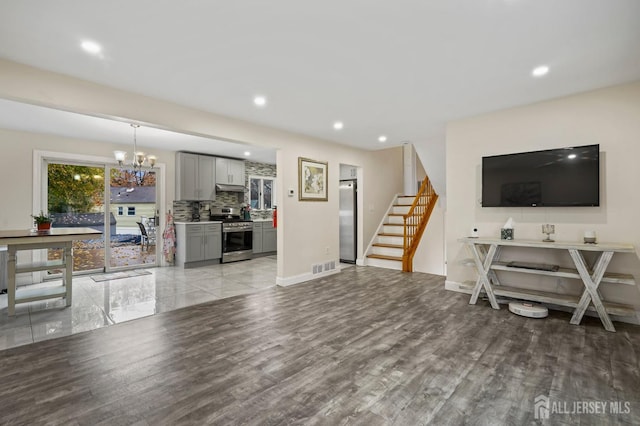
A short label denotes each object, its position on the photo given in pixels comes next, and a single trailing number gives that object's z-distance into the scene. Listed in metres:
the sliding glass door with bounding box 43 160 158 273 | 5.49
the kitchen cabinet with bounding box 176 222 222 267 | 6.31
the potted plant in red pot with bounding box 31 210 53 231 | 3.94
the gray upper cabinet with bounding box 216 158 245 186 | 7.12
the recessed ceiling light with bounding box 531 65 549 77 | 2.79
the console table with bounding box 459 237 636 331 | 3.01
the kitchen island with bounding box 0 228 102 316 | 3.41
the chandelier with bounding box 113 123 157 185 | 4.64
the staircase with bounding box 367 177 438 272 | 6.07
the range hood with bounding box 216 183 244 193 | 7.10
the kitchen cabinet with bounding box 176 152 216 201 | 6.54
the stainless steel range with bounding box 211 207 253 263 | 6.96
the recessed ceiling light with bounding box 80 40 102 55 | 2.35
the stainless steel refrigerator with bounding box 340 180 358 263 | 6.71
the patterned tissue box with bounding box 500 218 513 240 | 3.75
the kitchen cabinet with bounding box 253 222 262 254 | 7.54
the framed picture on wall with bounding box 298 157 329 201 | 5.17
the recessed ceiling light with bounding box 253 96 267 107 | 3.51
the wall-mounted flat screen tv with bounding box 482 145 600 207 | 3.33
